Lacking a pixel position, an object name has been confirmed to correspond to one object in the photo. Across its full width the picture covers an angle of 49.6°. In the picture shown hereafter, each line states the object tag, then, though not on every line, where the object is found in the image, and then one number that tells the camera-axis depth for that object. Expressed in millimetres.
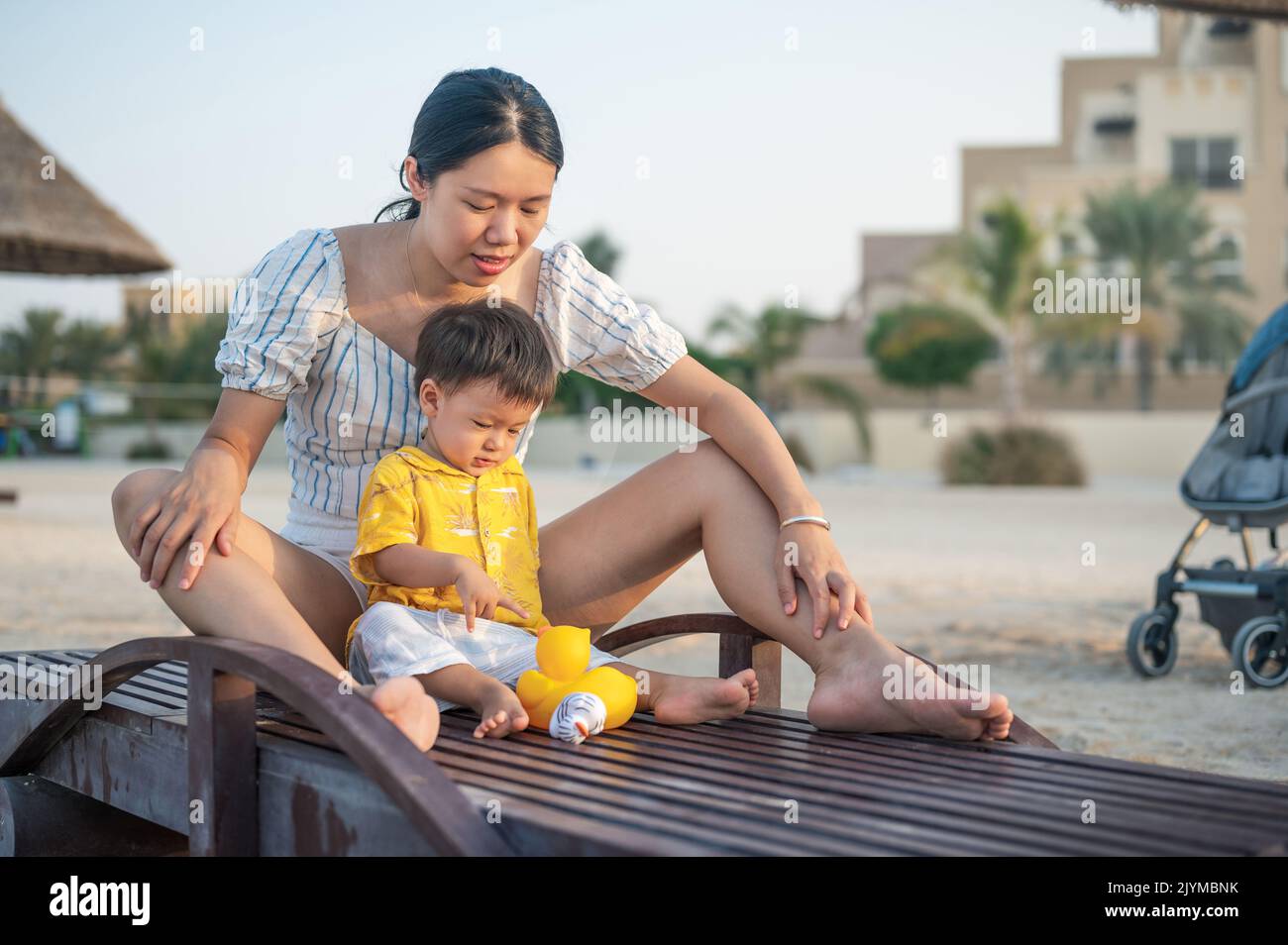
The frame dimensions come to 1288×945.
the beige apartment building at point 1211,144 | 33344
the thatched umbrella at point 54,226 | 13070
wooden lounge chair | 1853
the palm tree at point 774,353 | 29797
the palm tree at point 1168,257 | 30500
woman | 2492
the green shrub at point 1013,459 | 23047
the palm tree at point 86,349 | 39531
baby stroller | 5430
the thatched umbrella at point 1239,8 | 6211
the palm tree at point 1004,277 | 25219
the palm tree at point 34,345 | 39344
